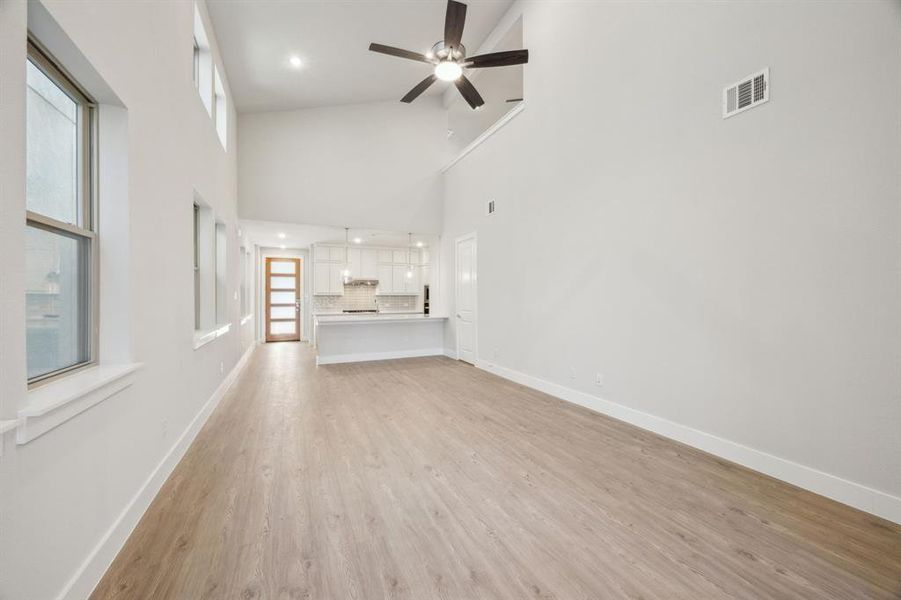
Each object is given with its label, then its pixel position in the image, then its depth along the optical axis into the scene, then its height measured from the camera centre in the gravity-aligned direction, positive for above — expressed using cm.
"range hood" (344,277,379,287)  915 +44
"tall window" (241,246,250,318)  730 +32
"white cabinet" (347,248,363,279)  906 +93
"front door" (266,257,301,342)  983 -1
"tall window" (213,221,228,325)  471 +36
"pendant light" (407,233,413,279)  898 +101
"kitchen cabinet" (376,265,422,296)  938 +46
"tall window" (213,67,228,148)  465 +250
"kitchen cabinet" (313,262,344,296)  884 +49
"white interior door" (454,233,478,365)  630 +3
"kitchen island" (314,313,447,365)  650 -72
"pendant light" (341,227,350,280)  844 +93
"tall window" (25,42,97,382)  140 +31
